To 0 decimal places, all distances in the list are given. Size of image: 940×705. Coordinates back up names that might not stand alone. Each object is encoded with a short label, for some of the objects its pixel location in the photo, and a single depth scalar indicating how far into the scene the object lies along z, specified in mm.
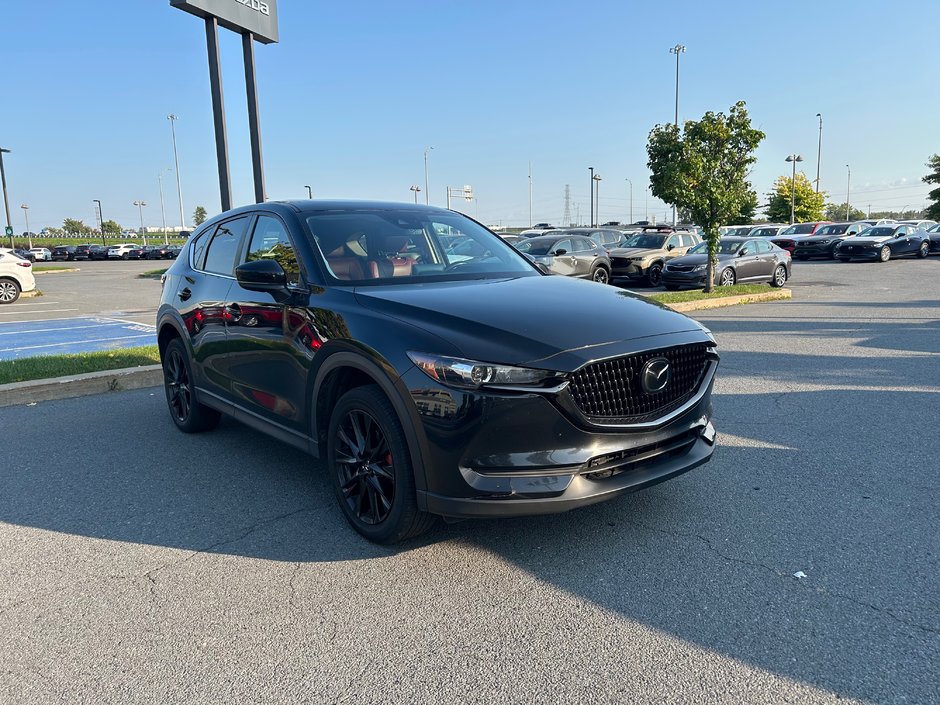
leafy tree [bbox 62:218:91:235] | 157375
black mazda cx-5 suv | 3047
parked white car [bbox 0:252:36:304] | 18758
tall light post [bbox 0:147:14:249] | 51612
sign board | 16844
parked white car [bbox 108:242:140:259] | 61438
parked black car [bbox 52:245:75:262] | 63184
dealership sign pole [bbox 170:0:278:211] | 17516
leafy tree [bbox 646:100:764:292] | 15125
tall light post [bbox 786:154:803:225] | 68312
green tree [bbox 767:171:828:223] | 73562
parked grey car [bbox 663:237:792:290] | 18359
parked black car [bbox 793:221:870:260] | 31250
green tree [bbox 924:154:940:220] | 56906
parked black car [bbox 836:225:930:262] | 29141
